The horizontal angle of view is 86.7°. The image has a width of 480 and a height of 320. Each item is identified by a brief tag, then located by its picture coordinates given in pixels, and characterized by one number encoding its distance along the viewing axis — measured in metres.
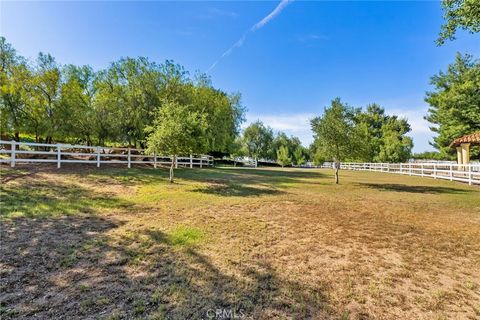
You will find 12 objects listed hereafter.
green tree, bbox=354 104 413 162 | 41.34
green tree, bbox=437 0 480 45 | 6.96
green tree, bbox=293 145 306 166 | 65.22
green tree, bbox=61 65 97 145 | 16.98
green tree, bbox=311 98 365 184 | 14.66
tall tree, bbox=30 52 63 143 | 15.75
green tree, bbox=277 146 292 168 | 57.47
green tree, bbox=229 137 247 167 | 44.69
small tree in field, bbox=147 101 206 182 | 11.73
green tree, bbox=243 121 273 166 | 64.06
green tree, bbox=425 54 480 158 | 26.34
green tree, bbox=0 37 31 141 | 14.83
